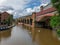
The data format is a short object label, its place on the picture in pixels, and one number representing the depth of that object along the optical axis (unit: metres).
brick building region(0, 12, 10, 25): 38.63
